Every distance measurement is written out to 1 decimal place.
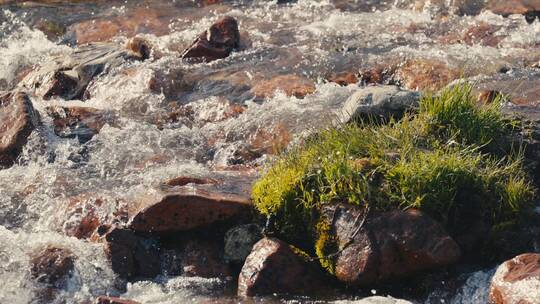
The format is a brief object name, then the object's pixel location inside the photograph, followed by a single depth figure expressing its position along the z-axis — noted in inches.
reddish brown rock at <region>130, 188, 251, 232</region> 530.9
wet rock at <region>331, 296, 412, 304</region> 461.6
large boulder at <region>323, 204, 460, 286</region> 482.6
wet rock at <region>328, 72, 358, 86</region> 845.2
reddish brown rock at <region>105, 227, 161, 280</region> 518.3
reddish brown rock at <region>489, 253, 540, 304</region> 431.8
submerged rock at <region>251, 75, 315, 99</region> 815.1
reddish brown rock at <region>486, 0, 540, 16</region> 1012.0
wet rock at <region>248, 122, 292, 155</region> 693.3
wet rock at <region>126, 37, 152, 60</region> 938.1
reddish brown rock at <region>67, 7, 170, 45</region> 1059.9
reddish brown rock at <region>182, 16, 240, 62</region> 931.3
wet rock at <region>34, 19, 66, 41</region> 1081.3
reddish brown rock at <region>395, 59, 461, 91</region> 812.0
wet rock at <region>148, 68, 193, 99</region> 850.1
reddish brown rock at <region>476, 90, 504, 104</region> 688.4
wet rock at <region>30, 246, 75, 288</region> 513.0
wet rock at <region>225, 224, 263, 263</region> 522.0
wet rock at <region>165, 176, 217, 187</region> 577.1
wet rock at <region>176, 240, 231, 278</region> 519.8
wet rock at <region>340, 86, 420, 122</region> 603.8
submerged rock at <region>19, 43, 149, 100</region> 868.6
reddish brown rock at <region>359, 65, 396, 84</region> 848.3
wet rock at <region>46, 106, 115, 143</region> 758.5
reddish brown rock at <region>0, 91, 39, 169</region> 703.1
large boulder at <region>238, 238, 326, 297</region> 488.7
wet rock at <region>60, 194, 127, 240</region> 567.5
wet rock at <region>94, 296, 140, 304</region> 455.8
